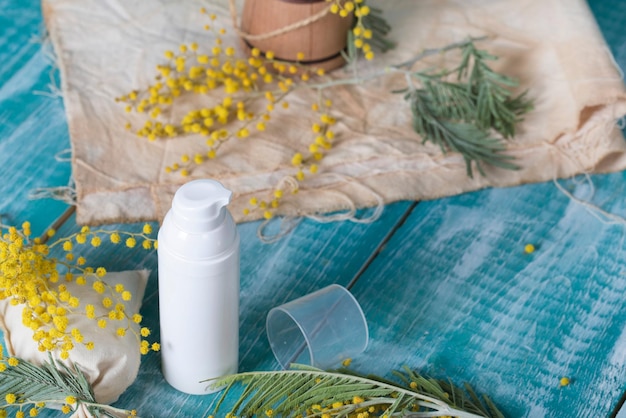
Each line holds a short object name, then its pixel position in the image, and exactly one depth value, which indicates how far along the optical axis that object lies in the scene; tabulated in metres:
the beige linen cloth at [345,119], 0.86
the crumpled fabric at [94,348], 0.73
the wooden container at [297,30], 0.87
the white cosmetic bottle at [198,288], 0.68
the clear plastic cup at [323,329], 0.76
